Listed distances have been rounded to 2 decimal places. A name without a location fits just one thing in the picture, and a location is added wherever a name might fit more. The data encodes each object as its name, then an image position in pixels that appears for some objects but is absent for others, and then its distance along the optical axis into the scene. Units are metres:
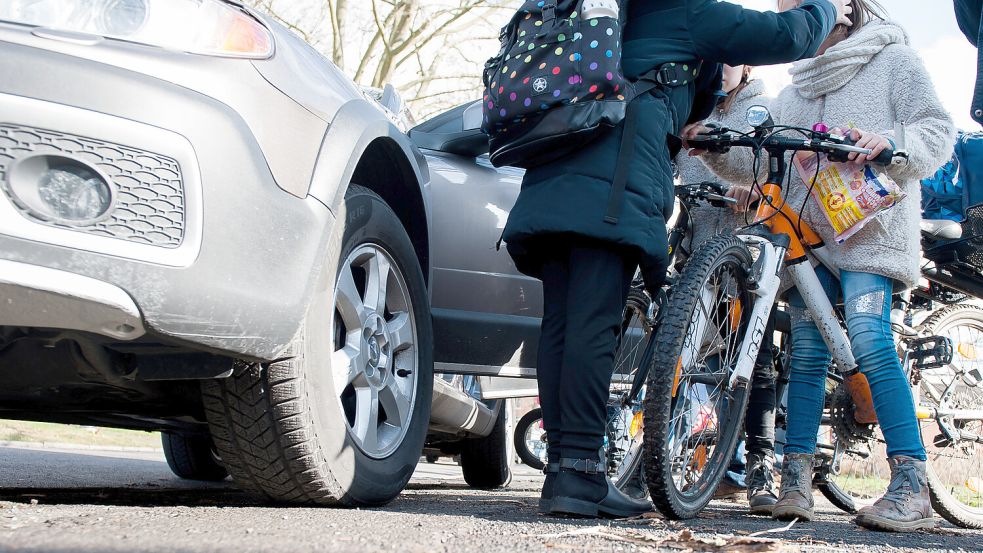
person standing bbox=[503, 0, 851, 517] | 2.78
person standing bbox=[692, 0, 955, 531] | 3.30
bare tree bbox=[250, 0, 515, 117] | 15.88
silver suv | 1.97
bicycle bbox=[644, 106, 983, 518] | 2.88
